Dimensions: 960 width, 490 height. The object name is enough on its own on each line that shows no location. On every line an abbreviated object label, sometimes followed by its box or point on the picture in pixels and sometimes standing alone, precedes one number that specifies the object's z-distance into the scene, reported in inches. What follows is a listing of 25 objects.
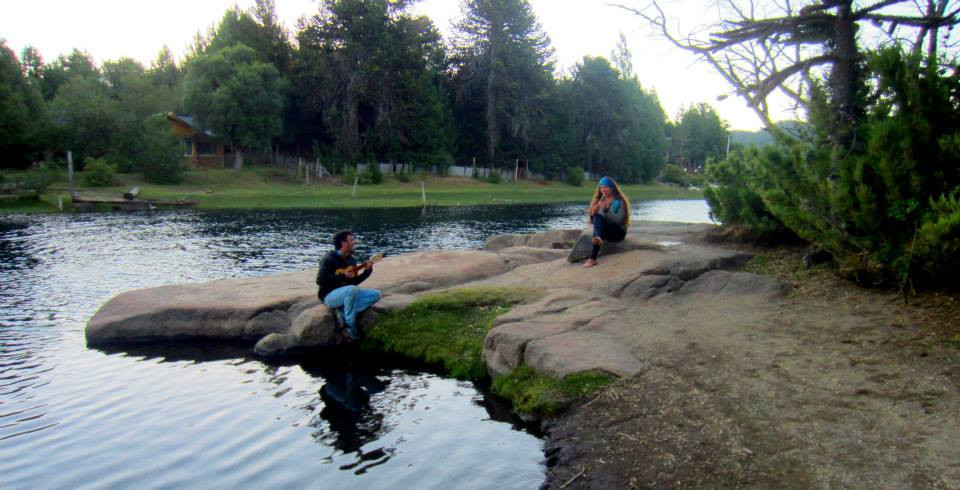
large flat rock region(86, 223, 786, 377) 355.6
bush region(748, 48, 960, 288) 336.5
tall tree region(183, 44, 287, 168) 2427.4
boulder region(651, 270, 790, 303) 422.6
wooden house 2559.1
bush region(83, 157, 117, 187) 1989.4
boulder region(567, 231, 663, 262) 548.1
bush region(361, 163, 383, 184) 2448.3
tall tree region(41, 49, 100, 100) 3048.7
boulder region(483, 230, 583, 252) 804.0
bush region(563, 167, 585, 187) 3107.8
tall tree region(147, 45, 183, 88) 3915.6
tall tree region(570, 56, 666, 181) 3253.0
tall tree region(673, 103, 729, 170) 4827.8
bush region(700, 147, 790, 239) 545.0
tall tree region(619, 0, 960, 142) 454.3
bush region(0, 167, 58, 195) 1776.6
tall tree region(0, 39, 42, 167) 2091.5
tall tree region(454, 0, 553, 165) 2819.9
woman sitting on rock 534.0
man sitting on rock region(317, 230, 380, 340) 441.7
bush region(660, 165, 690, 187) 3731.5
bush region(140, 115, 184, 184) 2145.7
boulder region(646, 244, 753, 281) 464.4
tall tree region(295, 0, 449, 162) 2524.6
